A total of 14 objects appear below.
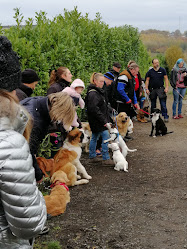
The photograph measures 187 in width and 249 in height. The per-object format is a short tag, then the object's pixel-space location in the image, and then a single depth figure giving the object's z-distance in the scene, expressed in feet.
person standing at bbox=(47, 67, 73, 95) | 22.43
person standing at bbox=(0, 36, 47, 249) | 5.54
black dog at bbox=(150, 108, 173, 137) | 35.24
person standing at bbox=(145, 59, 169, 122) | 41.80
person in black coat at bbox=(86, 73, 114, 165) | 24.88
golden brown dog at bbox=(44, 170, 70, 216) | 16.71
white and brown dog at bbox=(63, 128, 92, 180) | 22.09
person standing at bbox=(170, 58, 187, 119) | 43.55
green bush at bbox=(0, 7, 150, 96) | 21.90
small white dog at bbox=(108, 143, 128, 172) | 24.57
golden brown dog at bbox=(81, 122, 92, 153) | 28.25
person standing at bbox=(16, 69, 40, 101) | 18.34
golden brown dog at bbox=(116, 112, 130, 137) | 31.54
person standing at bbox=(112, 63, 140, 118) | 33.24
